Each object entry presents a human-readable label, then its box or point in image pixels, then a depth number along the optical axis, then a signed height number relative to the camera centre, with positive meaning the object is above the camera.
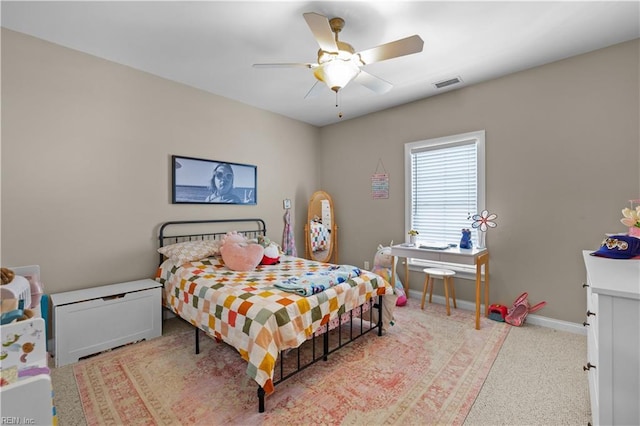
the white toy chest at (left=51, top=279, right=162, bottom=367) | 2.33 -0.93
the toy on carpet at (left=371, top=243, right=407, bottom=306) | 3.73 -0.77
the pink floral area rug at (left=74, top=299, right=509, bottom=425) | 1.78 -1.24
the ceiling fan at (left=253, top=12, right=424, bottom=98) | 1.91 +1.14
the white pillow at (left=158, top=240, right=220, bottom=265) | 2.94 -0.41
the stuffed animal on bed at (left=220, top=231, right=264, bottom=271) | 2.96 -0.45
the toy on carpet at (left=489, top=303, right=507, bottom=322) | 3.14 -1.10
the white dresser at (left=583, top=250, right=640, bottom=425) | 1.05 -0.52
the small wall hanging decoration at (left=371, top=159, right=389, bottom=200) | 4.30 +0.42
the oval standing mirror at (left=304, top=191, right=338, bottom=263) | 4.79 -0.30
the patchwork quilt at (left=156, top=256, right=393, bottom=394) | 1.82 -0.70
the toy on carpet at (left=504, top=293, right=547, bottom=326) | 3.03 -1.04
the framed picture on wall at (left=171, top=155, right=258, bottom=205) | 3.38 +0.39
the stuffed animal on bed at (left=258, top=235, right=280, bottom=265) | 3.29 -0.47
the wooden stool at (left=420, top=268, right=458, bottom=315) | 3.39 -0.81
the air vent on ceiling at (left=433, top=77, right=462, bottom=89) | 3.28 +1.51
